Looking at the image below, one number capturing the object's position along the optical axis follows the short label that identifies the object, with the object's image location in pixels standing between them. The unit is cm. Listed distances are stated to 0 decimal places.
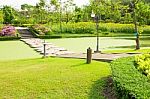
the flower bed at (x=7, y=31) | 1823
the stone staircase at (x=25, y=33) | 1876
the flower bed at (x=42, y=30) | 1953
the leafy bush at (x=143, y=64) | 496
